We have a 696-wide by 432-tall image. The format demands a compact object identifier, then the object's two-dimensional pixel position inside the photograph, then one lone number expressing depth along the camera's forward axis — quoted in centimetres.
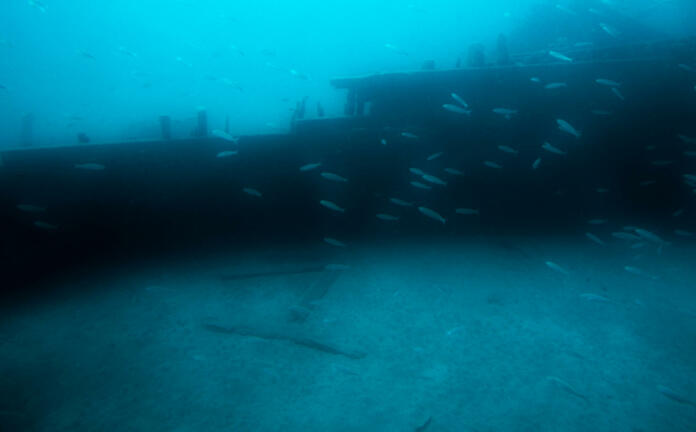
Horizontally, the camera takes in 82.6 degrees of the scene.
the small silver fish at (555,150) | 712
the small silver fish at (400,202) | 776
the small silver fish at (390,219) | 842
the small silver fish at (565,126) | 676
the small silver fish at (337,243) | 826
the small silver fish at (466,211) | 796
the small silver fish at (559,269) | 700
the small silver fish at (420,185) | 756
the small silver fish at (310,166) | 740
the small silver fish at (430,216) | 848
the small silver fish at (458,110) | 704
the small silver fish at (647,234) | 597
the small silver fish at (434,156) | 785
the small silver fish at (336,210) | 823
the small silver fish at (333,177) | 698
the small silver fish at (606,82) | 728
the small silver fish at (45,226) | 668
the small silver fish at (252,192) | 758
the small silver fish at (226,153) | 713
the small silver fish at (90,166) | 673
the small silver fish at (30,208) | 648
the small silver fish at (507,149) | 769
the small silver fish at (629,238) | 831
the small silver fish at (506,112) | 737
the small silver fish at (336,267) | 728
